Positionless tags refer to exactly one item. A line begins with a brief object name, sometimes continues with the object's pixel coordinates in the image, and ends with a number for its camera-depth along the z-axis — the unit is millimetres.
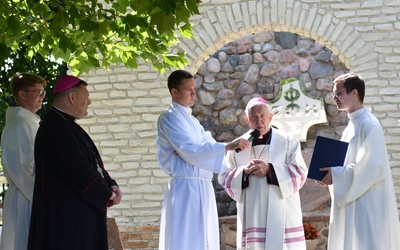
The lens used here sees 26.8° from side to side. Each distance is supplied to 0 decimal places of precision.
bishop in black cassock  5383
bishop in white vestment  7020
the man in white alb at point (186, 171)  6840
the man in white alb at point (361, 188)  6395
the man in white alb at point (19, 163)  6133
